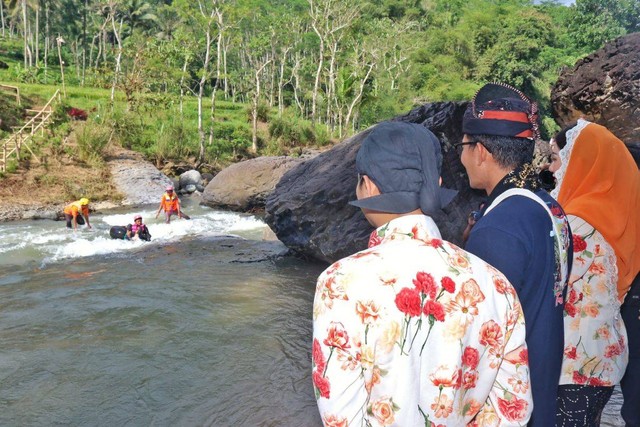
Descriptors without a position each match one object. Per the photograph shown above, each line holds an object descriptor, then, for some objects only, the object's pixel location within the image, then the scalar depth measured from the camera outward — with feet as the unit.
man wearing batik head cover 5.11
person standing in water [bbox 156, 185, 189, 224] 45.83
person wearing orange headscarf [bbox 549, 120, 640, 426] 6.77
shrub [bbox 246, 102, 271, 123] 113.96
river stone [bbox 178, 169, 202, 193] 71.72
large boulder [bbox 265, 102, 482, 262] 24.09
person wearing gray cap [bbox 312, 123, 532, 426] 4.05
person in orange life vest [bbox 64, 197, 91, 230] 42.45
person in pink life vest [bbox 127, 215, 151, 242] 37.86
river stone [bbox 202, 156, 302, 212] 55.47
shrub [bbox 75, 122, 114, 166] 65.21
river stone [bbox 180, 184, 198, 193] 70.08
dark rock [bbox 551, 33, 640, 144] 24.67
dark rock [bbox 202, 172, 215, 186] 74.73
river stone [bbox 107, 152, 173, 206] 61.67
